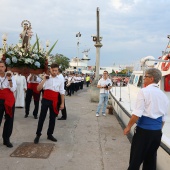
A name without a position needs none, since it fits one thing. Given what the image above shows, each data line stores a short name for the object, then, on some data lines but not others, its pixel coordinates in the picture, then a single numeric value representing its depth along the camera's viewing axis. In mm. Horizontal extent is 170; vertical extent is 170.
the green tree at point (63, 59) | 66050
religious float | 6129
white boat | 3621
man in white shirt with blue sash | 3248
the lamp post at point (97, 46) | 14152
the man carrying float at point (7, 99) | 5168
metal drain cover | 4879
